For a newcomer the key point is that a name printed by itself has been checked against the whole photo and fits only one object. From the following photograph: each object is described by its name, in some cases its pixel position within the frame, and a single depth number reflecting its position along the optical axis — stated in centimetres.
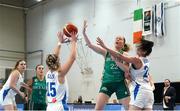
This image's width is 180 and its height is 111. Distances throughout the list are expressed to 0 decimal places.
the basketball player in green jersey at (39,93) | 838
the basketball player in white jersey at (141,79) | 526
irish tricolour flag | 1537
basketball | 630
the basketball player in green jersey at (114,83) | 611
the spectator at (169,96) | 1203
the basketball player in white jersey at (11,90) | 755
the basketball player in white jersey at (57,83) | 491
